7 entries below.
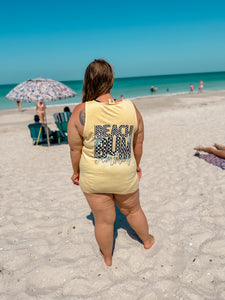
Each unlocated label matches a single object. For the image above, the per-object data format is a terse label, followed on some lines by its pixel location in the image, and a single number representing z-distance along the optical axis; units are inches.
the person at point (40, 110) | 432.8
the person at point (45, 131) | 313.2
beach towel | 200.1
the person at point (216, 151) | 212.9
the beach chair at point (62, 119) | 320.5
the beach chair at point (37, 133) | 305.0
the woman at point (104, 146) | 74.7
